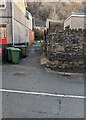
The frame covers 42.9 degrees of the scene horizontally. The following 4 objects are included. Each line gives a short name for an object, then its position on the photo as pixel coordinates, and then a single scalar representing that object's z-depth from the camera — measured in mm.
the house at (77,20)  9693
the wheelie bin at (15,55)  6702
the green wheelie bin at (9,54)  6762
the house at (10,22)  9009
